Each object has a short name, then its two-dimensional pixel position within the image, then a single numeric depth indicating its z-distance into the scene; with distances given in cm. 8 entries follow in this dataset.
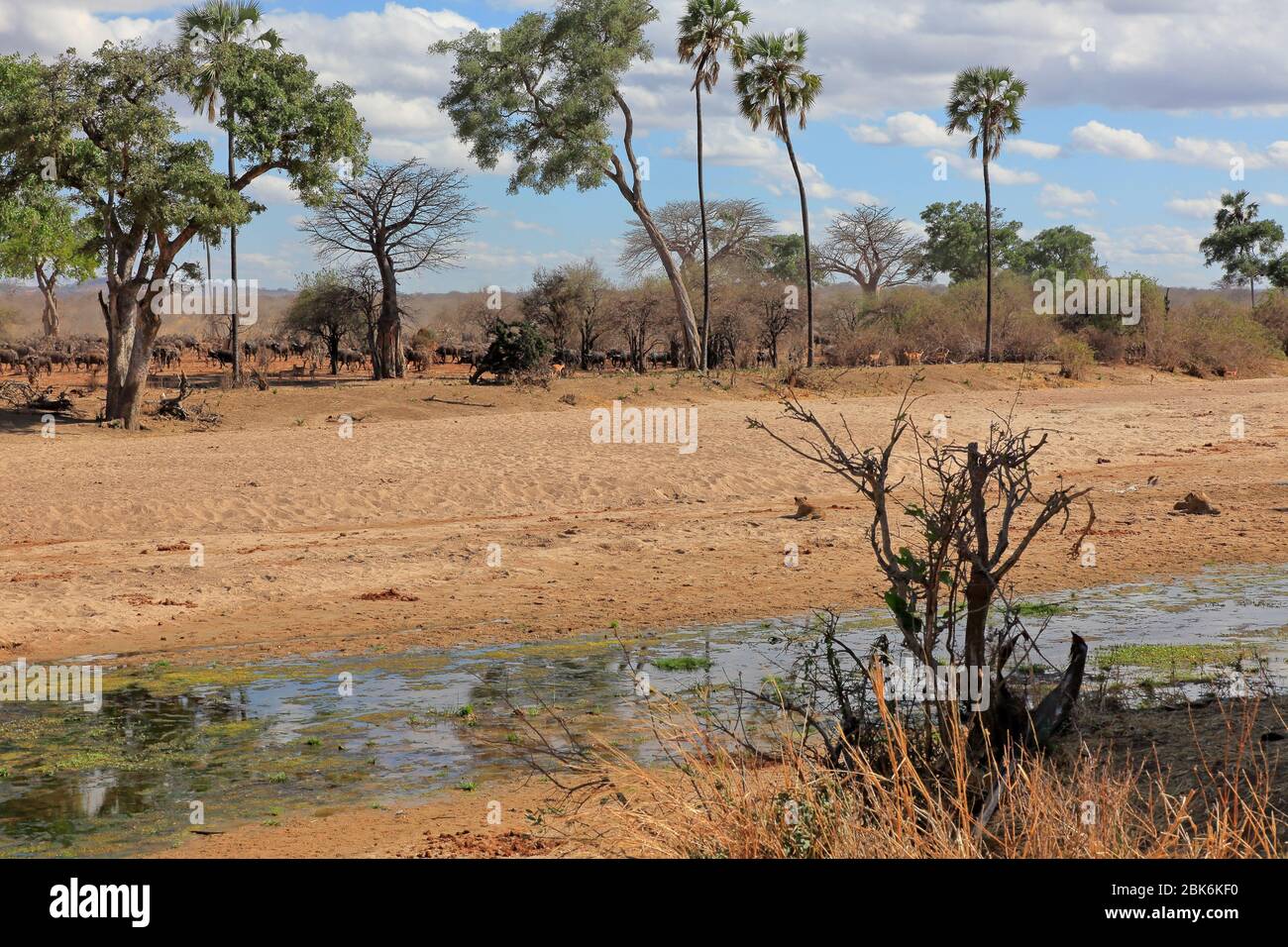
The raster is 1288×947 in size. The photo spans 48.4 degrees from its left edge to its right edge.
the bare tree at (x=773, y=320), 4612
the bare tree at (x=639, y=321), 4403
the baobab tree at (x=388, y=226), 3766
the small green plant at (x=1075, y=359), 3809
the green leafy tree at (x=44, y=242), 2566
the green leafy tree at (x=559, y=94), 4141
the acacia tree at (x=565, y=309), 4291
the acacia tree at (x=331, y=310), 3953
